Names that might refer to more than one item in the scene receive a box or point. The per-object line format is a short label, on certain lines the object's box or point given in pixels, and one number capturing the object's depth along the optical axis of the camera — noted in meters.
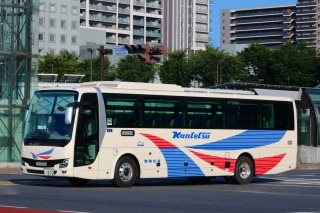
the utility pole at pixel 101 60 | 39.91
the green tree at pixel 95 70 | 114.81
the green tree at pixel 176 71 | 105.56
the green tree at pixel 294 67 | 102.50
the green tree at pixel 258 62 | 104.06
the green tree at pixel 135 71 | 109.03
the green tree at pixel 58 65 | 116.06
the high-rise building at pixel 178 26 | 193.25
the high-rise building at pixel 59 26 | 151.75
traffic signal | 37.03
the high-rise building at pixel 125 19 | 172.75
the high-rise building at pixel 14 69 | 39.66
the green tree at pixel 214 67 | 104.69
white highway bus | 24.34
